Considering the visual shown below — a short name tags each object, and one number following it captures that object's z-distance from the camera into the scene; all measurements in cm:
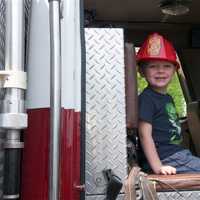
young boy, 258
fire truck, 173
